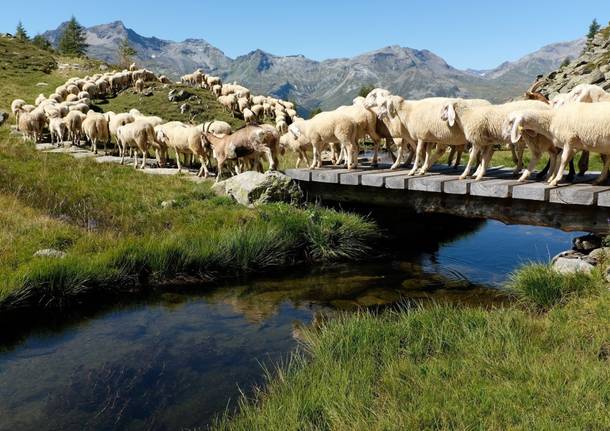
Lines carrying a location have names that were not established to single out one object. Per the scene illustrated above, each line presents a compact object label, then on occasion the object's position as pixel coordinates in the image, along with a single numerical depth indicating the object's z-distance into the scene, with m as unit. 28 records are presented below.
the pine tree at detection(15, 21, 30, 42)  79.14
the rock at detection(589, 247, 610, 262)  8.21
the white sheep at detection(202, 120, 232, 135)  18.66
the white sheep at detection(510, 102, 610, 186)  8.32
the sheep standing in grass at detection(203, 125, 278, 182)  15.03
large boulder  13.36
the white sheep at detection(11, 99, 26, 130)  29.06
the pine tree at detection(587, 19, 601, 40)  117.06
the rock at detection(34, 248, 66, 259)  9.14
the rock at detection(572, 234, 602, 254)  9.19
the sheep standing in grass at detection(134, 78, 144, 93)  40.53
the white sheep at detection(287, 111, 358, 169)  13.29
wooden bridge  8.74
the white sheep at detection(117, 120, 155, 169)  18.58
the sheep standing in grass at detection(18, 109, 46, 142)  23.95
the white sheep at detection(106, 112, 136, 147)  20.78
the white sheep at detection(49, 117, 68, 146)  22.91
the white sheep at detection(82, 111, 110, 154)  21.33
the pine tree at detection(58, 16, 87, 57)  78.62
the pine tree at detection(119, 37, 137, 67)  62.43
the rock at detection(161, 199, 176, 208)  13.25
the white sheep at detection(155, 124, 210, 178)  17.28
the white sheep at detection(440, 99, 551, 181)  9.97
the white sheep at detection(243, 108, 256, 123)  36.38
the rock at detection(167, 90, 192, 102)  37.75
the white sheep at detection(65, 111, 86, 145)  23.03
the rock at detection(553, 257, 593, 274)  7.94
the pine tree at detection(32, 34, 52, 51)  69.86
